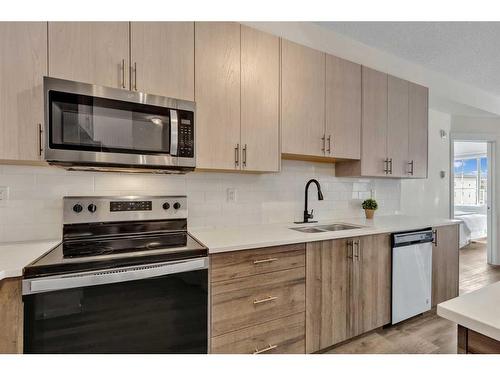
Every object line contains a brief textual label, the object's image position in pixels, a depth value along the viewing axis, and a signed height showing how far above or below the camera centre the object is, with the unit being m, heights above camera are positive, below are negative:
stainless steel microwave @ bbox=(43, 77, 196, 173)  1.31 +0.30
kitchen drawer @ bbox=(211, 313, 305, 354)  1.46 -0.90
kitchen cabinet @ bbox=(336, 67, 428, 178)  2.43 +0.56
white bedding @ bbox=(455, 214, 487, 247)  5.04 -0.80
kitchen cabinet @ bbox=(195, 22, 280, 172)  1.72 +0.61
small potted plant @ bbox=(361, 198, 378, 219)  2.71 -0.21
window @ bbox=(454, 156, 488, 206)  6.39 +0.15
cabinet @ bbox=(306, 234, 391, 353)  1.76 -0.74
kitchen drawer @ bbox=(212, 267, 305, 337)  1.44 -0.67
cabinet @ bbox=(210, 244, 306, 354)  1.44 -0.67
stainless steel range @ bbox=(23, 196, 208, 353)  1.09 -0.49
